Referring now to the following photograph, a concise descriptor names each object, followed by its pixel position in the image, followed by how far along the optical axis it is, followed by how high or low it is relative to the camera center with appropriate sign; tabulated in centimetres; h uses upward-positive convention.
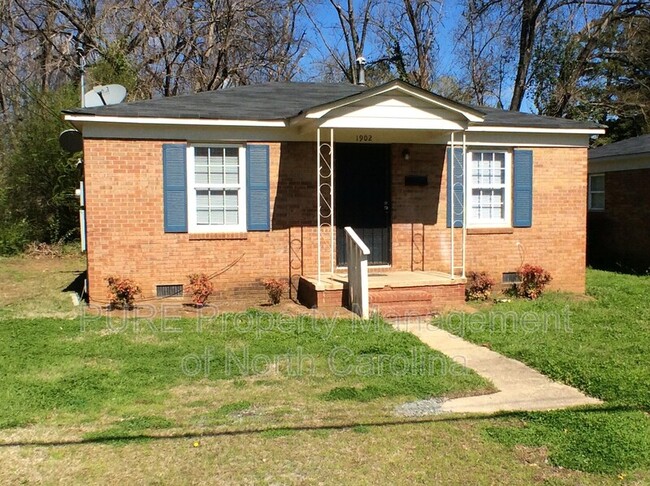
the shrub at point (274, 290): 952 -113
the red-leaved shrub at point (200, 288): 921 -107
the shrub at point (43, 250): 1709 -86
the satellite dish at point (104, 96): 1138 +240
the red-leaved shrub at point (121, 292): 898 -109
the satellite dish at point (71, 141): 1080 +148
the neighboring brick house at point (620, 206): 1568 +35
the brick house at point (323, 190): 934 +51
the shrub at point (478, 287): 1023 -118
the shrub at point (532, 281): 1045 -110
